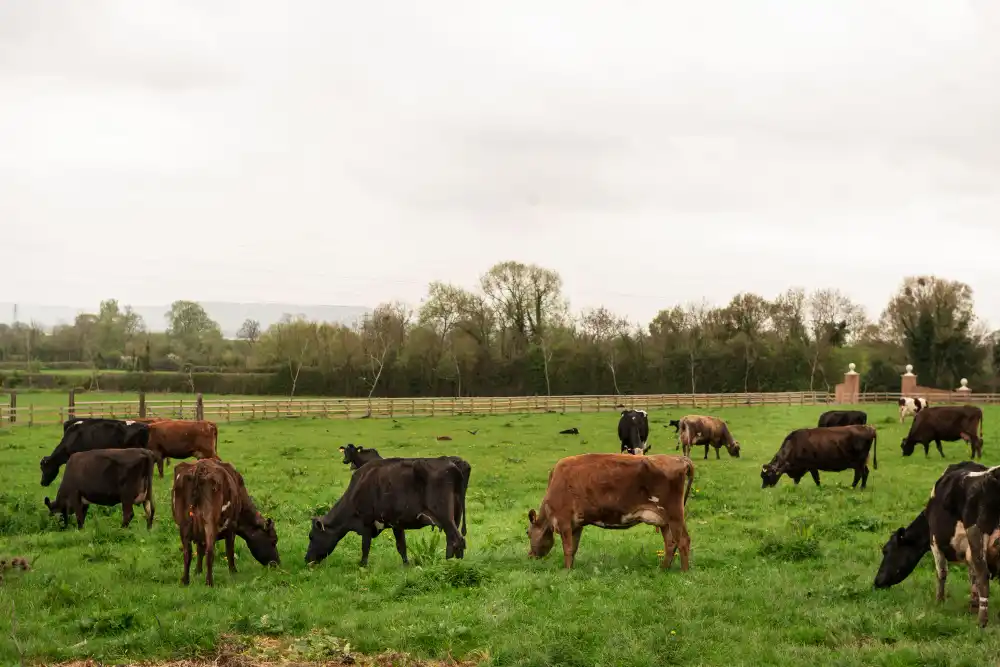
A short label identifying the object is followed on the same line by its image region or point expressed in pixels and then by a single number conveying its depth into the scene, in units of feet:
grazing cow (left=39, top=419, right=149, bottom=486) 58.29
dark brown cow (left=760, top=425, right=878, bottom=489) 56.70
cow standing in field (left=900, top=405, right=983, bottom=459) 73.00
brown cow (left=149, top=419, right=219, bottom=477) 66.85
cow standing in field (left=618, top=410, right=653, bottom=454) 80.33
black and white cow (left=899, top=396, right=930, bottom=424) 112.98
